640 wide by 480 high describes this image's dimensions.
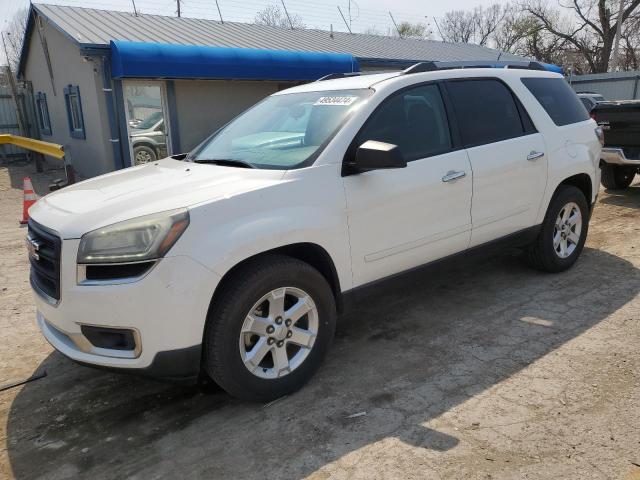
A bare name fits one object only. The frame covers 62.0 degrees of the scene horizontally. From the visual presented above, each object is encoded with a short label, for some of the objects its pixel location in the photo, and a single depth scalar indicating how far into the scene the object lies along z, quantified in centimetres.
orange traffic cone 844
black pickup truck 809
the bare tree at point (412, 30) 4364
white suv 270
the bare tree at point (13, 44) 2350
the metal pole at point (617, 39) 3000
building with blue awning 1138
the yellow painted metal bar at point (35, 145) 1163
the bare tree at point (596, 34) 3600
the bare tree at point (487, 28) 5147
